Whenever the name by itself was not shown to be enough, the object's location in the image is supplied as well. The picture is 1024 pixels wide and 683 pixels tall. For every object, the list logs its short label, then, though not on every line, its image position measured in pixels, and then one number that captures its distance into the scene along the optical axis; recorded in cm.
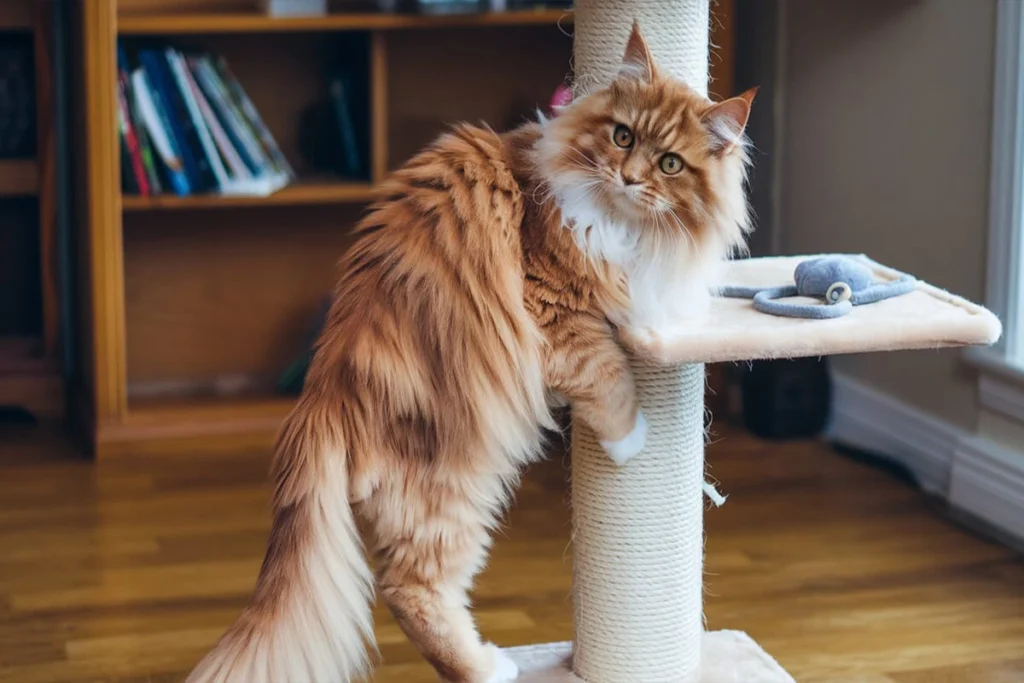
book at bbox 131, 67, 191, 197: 305
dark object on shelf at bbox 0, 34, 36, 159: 325
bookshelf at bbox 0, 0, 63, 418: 320
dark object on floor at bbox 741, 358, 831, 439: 311
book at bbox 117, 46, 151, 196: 304
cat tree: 175
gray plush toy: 179
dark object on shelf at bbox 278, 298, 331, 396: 331
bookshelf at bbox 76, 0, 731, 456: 318
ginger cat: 167
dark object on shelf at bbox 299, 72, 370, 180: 328
